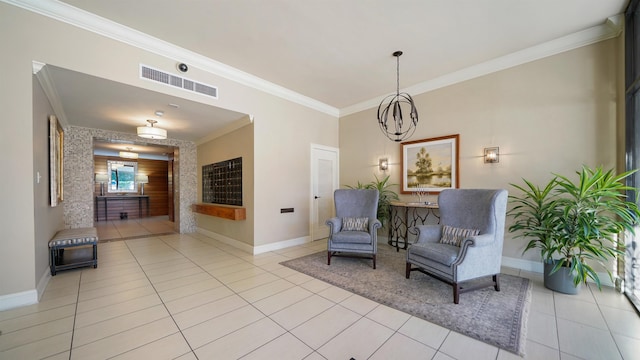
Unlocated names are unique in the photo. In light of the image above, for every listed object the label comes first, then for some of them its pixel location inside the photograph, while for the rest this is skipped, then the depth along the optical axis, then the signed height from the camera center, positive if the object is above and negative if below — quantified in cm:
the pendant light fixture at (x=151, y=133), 413 +81
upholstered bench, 321 -90
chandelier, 456 +105
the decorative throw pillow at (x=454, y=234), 286 -72
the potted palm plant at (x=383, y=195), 465 -36
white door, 524 -18
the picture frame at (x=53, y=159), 312 +26
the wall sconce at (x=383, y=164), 496 +27
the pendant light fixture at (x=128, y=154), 723 +74
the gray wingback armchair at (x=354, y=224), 352 -76
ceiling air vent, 308 +136
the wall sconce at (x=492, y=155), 361 +33
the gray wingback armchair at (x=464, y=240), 249 -75
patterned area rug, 196 -128
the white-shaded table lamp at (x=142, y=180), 934 -5
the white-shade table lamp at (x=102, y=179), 849 -1
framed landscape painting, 405 +22
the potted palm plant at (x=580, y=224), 248 -53
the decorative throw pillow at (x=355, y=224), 388 -77
